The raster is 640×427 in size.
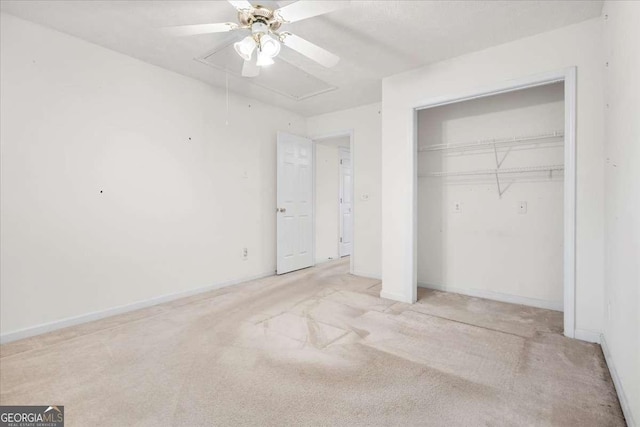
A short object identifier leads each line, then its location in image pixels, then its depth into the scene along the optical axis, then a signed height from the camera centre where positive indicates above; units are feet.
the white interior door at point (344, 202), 19.44 +0.63
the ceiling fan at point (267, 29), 5.82 +3.88
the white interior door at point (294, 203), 14.67 +0.43
